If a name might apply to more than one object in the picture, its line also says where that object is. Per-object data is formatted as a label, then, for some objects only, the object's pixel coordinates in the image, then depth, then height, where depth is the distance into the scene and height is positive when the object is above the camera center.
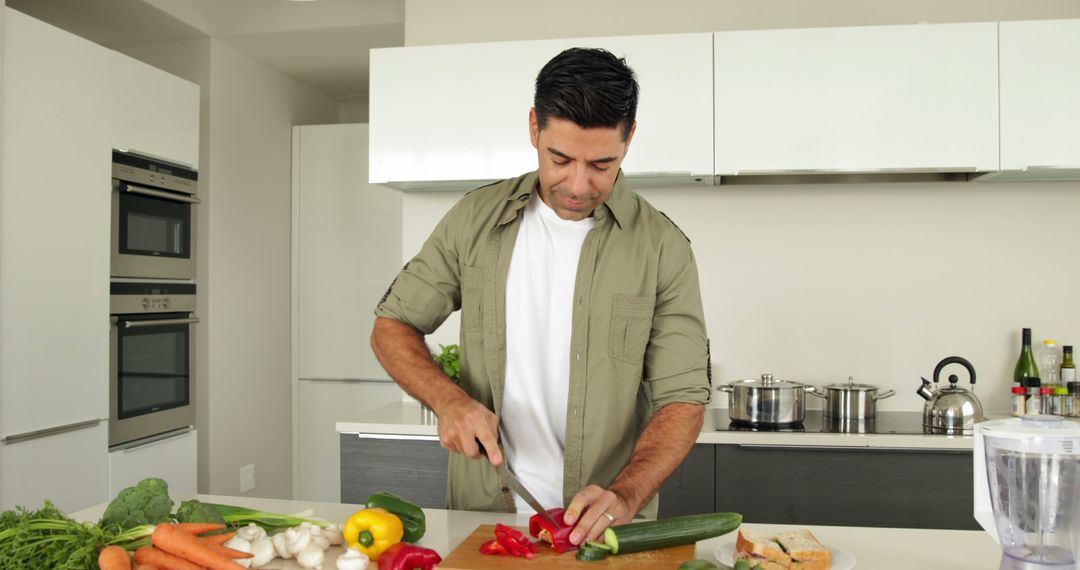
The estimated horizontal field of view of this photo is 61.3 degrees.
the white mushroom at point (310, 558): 1.49 -0.45
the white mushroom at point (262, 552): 1.50 -0.45
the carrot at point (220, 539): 1.49 -0.42
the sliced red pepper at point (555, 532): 1.50 -0.42
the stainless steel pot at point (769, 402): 3.18 -0.41
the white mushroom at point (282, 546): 1.53 -0.44
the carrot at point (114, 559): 1.37 -0.42
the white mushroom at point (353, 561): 1.45 -0.44
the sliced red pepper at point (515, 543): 1.47 -0.42
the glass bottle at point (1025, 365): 3.45 -0.30
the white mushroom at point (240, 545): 1.50 -0.43
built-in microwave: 3.63 +0.27
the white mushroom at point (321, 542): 1.54 -0.44
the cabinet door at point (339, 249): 5.22 +0.20
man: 1.90 -0.10
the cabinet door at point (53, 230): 3.06 +0.18
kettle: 3.10 -0.42
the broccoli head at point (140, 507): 1.55 -0.39
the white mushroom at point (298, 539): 1.52 -0.43
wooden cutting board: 1.42 -0.44
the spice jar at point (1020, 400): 3.32 -0.42
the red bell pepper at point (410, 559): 1.46 -0.45
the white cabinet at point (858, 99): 3.20 +0.67
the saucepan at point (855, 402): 3.27 -0.42
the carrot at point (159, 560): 1.43 -0.44
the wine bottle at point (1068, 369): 3.42 -0.31
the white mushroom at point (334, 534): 1.60 -0.44
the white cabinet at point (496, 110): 3.32 +0.66
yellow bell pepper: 1.54 -0.42
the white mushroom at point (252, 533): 1.56 -0.43
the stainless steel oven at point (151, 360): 3.66 -0.33
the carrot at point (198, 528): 1.49 -0.41
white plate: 1.47 -0.45
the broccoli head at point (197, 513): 1.55 -0.40
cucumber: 1.46 -0.41
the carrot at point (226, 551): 1.44 -0.43
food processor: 1.32 -0.30
